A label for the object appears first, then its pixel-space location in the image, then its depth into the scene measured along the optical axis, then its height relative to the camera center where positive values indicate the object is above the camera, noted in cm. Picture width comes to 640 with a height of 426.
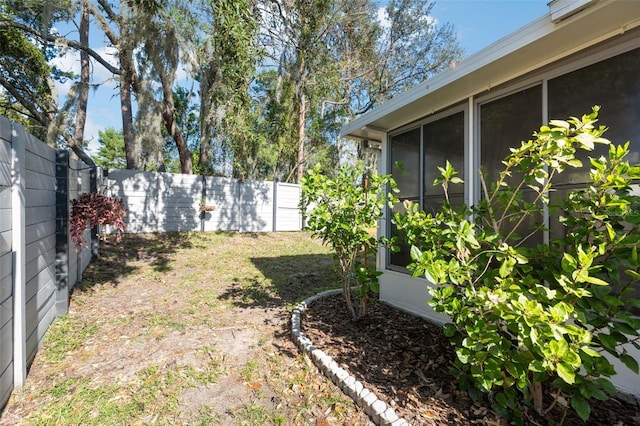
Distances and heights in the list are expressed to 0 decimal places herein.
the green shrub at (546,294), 137 -45
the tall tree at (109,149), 2647 +527
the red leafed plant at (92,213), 312 -6
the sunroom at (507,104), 189 +90
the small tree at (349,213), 264 -5
